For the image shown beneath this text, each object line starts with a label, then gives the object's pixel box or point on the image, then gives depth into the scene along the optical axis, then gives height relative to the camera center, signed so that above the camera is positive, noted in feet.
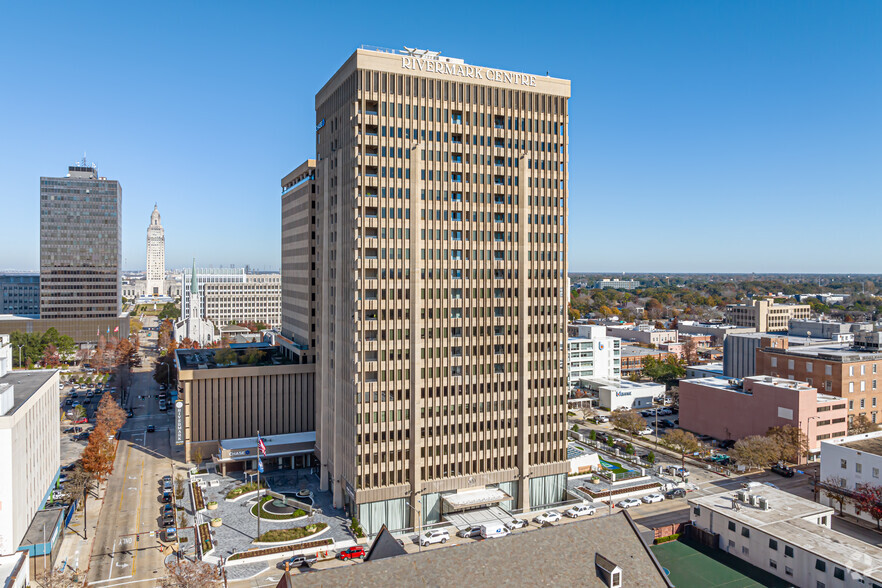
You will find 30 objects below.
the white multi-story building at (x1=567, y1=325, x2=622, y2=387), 560.20 -61.07
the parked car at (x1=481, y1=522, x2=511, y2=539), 258.98 -104.39
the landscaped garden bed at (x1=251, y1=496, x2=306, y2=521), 277.85 -104.92
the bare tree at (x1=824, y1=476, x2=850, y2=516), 284.35 -96.13
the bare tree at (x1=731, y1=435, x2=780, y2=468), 331.77 -90.45
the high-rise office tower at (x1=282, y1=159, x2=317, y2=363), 378.73 +20.19
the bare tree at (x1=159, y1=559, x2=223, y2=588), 190.70 -93.34
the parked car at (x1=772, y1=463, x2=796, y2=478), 340.59 -103.39
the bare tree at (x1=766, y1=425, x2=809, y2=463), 345.92 -88.76
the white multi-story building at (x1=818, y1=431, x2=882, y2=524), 279.69 -84.66
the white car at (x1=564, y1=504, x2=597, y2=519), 286.25 -106.20
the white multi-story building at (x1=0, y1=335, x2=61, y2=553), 226.58 -67.32
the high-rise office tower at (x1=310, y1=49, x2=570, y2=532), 268.62 +2.40
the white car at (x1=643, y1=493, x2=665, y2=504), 305.12 -106.09
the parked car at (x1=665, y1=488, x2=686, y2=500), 313.12 -106.40
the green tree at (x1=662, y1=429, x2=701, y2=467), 359.05 -91.31
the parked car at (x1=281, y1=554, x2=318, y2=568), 235.61 -106.69
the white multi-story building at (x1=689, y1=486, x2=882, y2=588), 193.47 -87.86
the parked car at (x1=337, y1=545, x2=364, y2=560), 241.67 -106.37
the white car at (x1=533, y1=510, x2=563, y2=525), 277.23 -106.47
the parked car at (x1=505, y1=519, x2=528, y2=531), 266.20 -105.04
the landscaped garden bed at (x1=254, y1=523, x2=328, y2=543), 253.44 -104.19
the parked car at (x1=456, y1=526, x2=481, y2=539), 260.62 -105.56
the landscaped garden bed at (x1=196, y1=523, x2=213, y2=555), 247.56 -105.45
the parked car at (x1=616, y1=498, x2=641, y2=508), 299.38 -106.60
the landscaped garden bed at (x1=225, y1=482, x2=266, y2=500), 308.34 -104.40
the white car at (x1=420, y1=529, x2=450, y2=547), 252.83 -104.82
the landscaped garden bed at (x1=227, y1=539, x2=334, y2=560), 241.55 -105.97
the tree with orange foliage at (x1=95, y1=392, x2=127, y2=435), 396.53 -84.35
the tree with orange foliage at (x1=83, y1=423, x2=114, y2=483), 300.28 -85.04
